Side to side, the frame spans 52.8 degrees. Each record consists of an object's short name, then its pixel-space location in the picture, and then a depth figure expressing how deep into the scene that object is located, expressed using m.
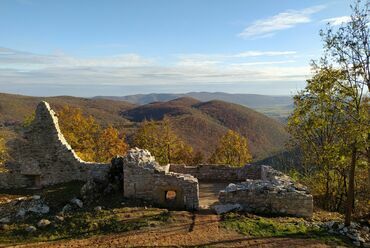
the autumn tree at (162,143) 42.53
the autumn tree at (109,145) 42.94
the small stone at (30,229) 15.09
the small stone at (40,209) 16.94
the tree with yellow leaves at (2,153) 33.07
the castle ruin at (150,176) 17.11
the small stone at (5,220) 16.06
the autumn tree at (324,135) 15.62
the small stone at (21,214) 16.58
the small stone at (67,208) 16.75
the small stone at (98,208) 16.58
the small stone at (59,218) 15.78
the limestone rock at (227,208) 17.02
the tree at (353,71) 15.67
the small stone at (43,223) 15.43
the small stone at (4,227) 15.34
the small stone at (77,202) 17.23
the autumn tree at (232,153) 44.72
